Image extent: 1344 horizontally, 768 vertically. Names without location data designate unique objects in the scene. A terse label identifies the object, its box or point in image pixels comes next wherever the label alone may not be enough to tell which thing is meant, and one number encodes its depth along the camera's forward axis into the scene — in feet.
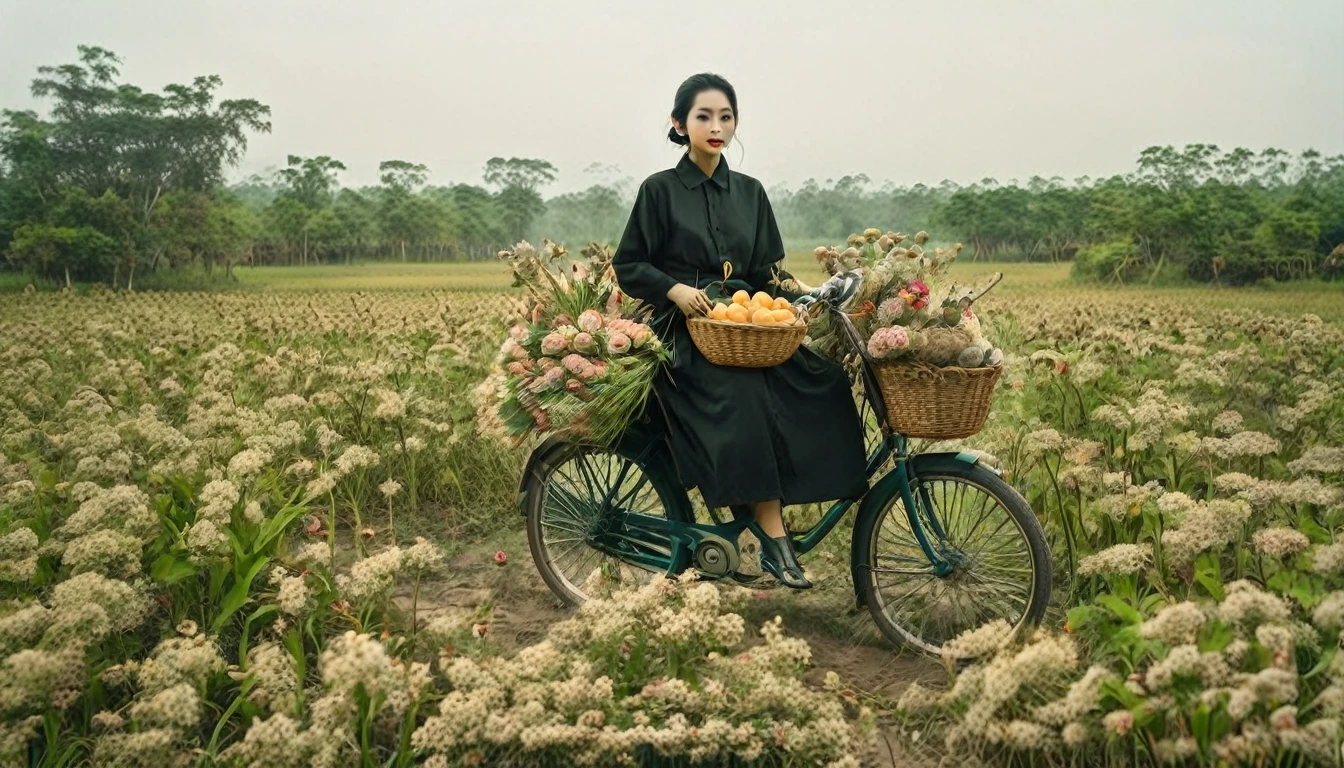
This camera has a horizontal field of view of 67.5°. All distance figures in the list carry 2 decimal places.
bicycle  10.77
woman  11.07
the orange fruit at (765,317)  10.46
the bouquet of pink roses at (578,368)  11.32
